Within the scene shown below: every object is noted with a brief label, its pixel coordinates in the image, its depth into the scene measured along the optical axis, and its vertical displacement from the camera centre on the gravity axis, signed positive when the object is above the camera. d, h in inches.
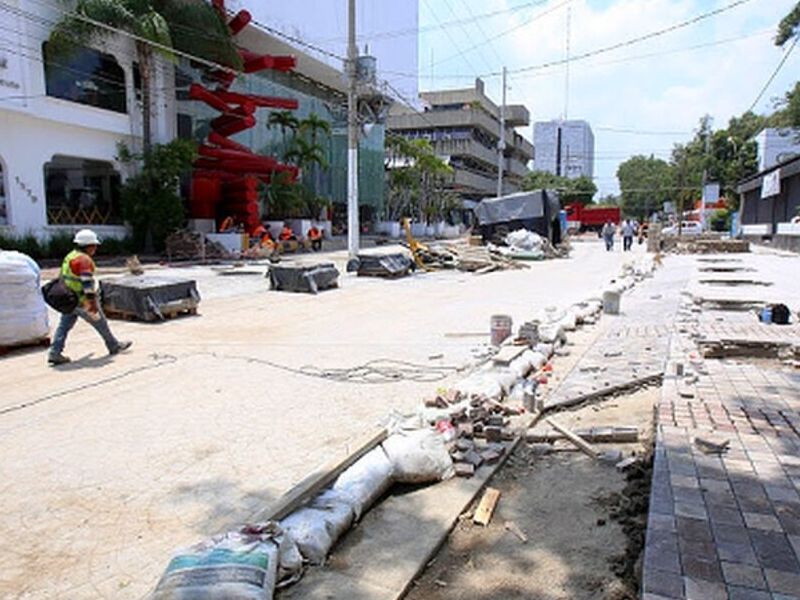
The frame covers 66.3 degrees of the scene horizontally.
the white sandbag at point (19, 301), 294.7 -33.6
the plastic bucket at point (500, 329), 304.2 -48.4
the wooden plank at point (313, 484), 122.8 -55.2
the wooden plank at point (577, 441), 164.6 -57.9
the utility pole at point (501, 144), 1691.6 +245.6
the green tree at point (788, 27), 739.4 +244.5
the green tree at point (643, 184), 3181.6 +253.3
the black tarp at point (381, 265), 685.3 -38.5
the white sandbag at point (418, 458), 148.9 -55.5
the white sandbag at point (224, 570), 91.0 -52.7
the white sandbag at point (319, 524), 115.8 -57.6
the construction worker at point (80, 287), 278.5 -25.1
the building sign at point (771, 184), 1119.6 +87.2
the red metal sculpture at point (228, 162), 1045.8 +120.6
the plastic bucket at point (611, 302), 393.7 -45.7
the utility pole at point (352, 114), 824.3 +158.3
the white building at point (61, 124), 769.6 +151.8
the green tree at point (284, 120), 1294.3 +234.9
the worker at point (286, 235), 1079.4 -6.2
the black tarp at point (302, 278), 549.3 -41.8
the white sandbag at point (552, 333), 292.2 -49.6
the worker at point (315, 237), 1130.0 -10.4
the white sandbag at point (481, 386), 204.8 -53.4
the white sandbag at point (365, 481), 134.1 -56.6
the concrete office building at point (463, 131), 2394.2 +412.6
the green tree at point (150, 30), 804.6 +286.9
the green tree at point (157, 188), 911.0 +65.1
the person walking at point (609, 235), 1284.4 -8.8
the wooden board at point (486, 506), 133.3 -61.7
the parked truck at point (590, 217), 2374.5 +54.0
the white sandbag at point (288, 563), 107.9 -58.8
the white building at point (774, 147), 1660.9 +231.2
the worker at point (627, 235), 1250.0 -8.6
